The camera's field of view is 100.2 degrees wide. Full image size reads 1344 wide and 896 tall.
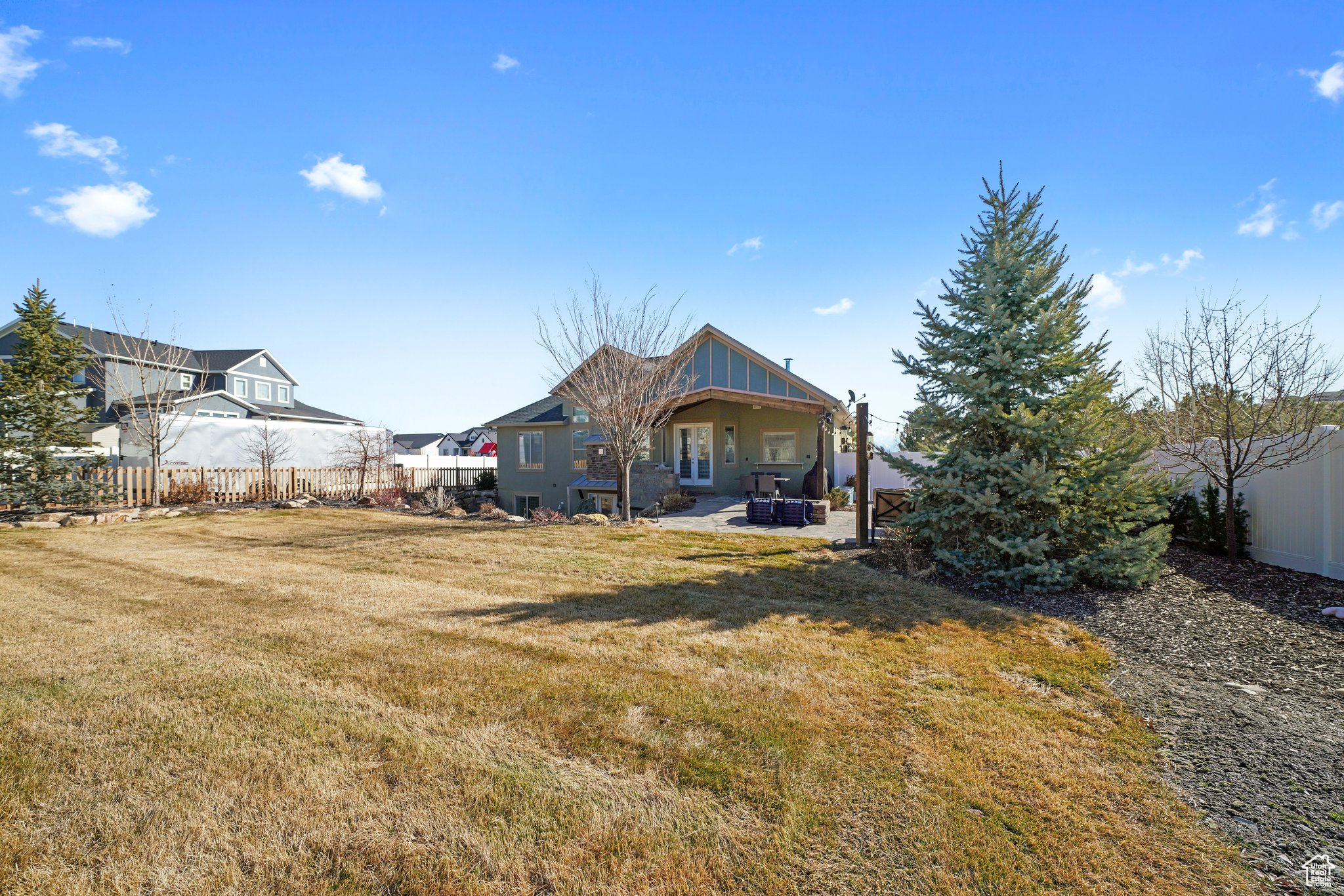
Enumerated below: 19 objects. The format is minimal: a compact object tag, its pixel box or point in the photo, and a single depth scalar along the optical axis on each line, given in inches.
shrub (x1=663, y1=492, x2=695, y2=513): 669.3
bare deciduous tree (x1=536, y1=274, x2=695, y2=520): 507.8
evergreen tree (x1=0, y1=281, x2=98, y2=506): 510.6
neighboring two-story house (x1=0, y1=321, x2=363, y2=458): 754.2
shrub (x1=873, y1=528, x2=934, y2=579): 323.9
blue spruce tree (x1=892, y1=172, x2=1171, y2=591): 282.2
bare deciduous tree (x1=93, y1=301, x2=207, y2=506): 631.8
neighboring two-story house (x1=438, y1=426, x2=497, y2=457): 2635.3
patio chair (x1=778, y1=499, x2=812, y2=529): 517.7
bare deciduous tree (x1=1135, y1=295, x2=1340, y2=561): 336.2
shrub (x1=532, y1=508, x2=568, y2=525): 544.6
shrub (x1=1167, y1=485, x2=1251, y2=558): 351.9
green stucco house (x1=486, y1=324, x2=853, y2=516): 708.0
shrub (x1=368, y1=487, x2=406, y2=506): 768.9
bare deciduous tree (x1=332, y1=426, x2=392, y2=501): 840.9
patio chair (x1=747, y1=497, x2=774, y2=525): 523.2
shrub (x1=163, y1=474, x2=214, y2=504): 658.8
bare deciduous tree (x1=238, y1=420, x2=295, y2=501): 948.0
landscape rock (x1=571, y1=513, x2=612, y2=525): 524.7
